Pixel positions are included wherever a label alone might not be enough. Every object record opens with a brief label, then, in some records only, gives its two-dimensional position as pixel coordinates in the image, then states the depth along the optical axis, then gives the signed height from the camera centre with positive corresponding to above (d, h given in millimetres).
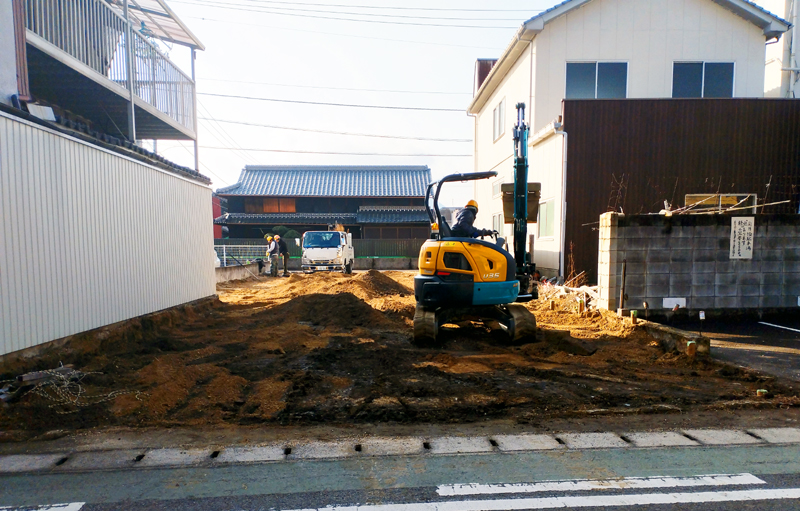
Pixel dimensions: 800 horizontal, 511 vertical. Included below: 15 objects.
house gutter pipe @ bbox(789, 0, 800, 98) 17203 +5984
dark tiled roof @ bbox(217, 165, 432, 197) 33344 +3374
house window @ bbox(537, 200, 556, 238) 12984 +244
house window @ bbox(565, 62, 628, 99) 14266 +4394
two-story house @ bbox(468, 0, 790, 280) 14094 +5196
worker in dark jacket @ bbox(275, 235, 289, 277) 22297 -1141
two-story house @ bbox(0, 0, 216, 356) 5672 +742
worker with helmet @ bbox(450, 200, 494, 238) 7480 +38
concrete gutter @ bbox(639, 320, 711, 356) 6305 -1543
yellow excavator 7098 -849
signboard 8445 -148
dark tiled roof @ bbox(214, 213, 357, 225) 31047 +551
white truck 20750 -1017
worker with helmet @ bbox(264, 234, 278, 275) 21750 -937
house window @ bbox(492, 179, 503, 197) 18322 +1517
